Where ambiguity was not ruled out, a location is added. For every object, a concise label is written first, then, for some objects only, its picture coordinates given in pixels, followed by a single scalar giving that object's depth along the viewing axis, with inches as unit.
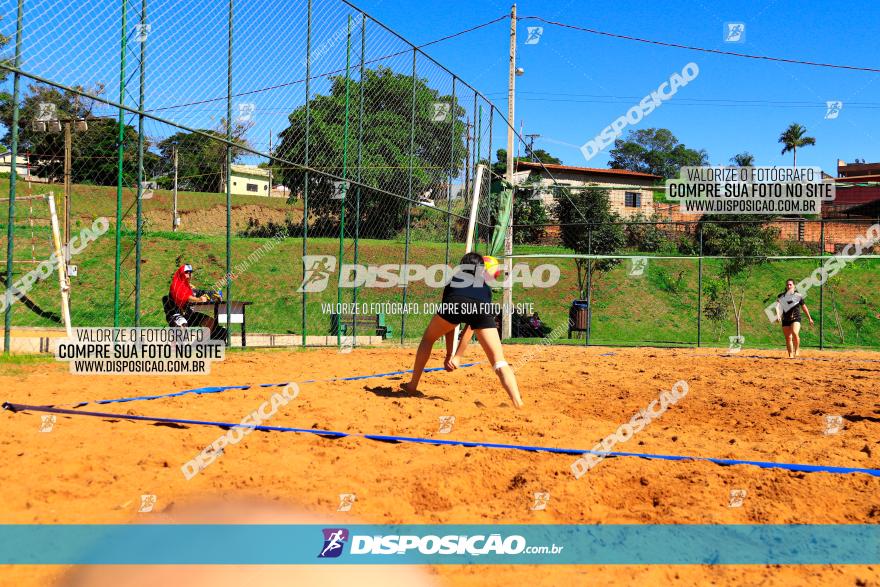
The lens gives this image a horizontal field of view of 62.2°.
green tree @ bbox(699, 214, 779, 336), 964.0
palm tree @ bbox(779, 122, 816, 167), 2987.2
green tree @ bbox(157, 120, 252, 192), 450.0
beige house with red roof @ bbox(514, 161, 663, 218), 1914.4
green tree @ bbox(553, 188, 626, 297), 1063.0
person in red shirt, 463.8
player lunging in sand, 273.7
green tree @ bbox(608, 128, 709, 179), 3986.2
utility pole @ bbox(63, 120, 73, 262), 414.4
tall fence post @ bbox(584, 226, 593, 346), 832.6
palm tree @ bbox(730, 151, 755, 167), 2935.5
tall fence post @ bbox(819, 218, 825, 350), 794.6
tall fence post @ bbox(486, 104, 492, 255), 810.5
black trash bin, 925.2
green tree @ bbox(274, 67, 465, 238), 527.8
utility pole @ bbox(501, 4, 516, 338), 884.0
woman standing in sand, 620.7
